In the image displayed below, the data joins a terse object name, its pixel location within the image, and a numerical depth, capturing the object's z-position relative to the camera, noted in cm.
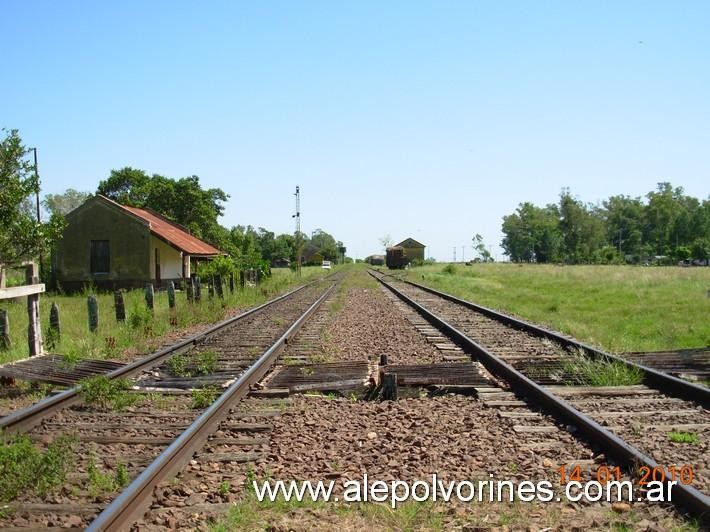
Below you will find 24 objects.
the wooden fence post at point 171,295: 1659
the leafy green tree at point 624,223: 13688
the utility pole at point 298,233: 5407
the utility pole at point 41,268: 3014
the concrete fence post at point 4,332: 971
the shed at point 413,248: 12688
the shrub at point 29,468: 400
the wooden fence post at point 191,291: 1884
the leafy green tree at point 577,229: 12456
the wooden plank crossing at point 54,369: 735
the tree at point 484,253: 13850
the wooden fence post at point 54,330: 1038
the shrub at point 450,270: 5314
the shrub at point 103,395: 630
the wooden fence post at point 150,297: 1573
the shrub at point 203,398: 616
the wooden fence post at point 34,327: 888
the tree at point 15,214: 1800
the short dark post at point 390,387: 658
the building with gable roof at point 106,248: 2953
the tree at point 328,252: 14525
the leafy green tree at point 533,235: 12794
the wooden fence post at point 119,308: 1380
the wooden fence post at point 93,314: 1217
